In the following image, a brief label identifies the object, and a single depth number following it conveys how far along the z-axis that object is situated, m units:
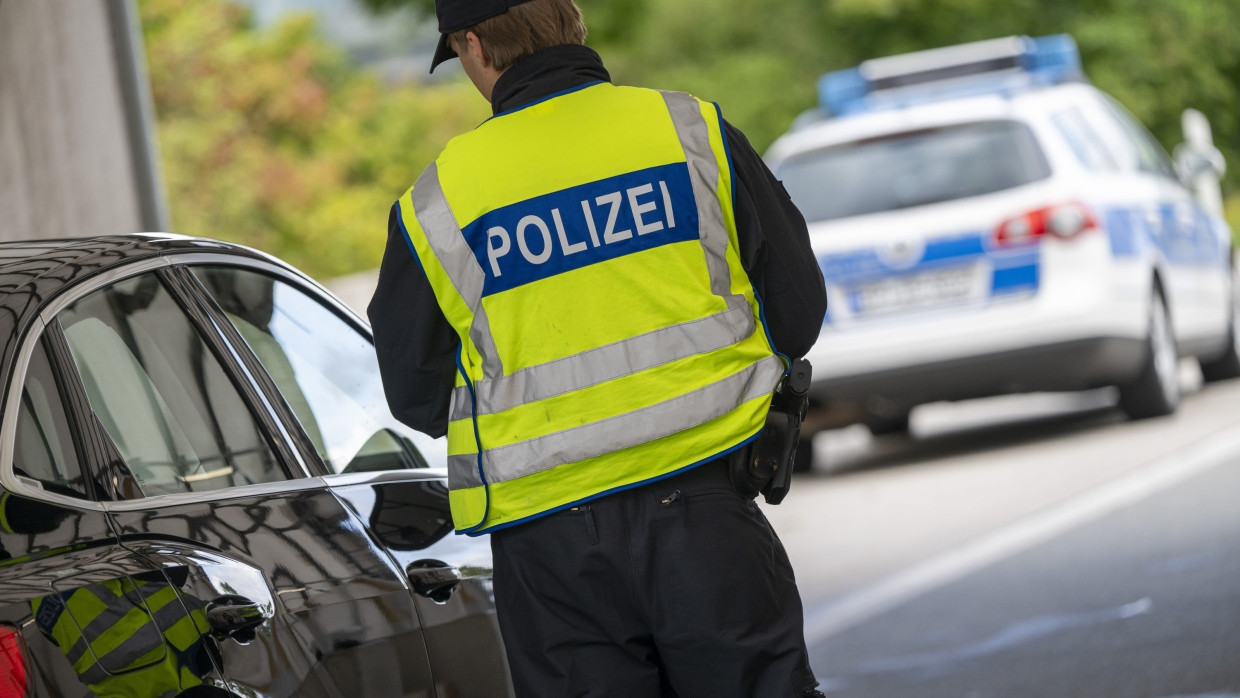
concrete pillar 17.87
